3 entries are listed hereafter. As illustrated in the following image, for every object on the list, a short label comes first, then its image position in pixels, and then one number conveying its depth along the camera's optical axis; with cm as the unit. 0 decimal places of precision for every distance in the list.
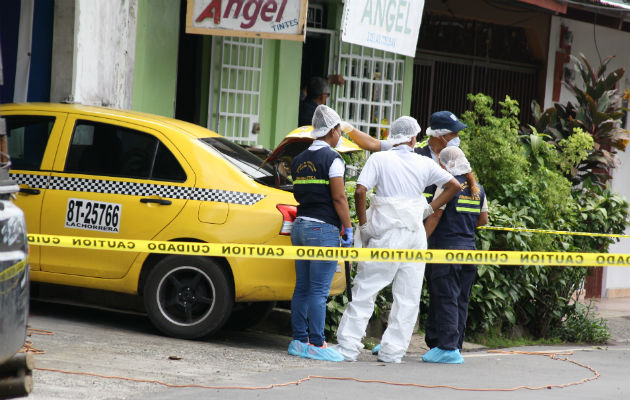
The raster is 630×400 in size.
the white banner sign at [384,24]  2150
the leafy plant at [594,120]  2622
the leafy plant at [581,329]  2172
